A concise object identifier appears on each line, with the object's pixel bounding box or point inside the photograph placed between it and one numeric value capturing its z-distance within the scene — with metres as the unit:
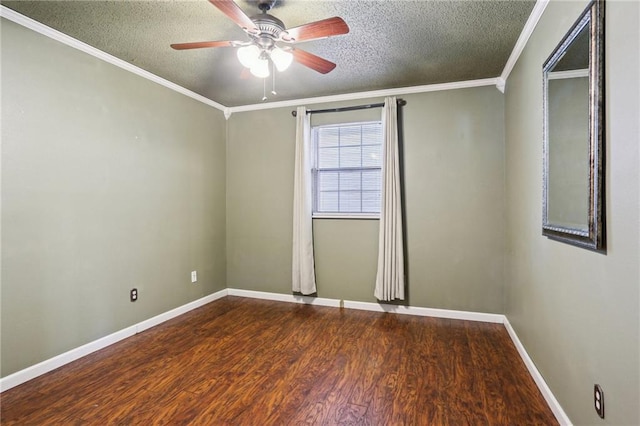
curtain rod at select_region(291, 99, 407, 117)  3.59
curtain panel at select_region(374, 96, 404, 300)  3.49
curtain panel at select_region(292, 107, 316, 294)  3.84
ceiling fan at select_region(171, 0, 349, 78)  1.79
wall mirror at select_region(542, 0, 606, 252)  1.33
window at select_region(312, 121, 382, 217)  3.78
